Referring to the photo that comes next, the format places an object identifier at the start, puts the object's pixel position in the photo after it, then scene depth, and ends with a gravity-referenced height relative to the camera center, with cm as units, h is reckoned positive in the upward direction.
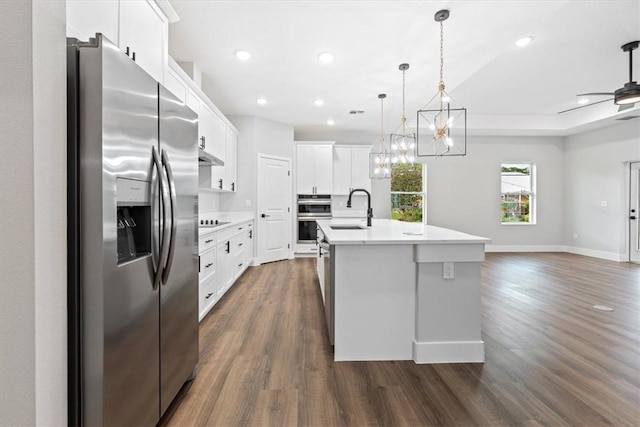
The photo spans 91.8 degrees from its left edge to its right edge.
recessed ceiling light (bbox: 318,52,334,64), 360 +180
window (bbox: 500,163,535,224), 757 +37
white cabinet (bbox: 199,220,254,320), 308 -64
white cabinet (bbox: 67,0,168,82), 147 +106
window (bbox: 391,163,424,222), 751 +40
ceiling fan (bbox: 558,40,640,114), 362 +142
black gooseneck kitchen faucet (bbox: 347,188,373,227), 364 -9
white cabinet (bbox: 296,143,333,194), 680 +95
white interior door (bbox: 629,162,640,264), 615 -12
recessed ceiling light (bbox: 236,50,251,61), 357 +180
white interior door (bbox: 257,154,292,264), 605 +1
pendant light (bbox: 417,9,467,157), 294 +177
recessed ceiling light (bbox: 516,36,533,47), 340 +186
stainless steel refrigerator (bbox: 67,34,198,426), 109 -12
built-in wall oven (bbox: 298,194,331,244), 684 -10
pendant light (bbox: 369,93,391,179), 430 +60
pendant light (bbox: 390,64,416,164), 355 +69
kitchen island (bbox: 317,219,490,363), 227 -68
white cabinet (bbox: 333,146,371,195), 698 +90
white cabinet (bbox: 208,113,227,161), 431 +109
